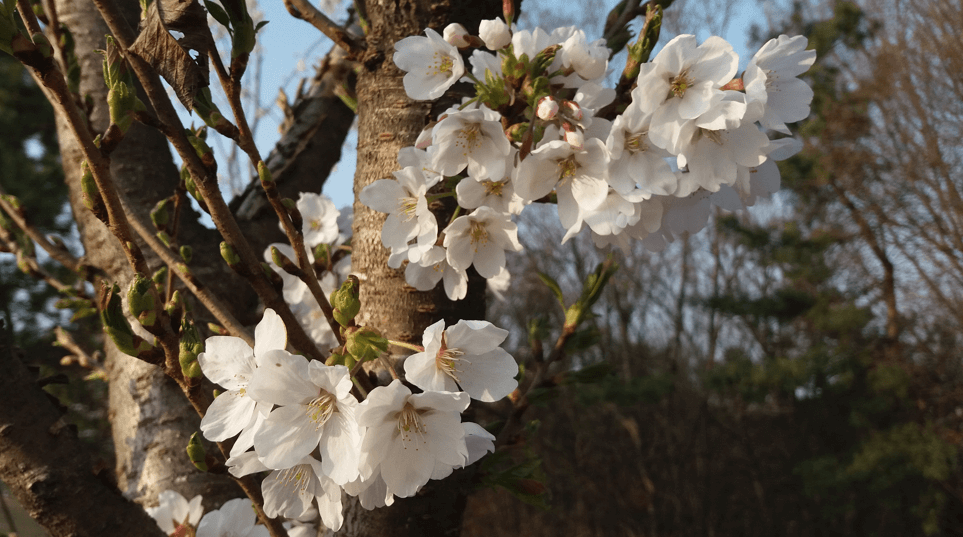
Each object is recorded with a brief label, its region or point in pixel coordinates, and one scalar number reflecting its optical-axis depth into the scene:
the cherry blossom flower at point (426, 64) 0.42
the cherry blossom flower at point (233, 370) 0.36
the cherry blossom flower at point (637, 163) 0.38
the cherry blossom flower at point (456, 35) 0.43
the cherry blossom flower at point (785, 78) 0.39
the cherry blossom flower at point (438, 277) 0.42
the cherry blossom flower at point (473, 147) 0.38
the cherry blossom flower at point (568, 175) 0.38
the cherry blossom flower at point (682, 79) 0.37
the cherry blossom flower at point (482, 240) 0.40
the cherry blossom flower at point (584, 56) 0.40
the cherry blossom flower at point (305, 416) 0.34
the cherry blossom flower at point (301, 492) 0.36
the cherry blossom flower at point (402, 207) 0.40
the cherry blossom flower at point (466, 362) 0.36
